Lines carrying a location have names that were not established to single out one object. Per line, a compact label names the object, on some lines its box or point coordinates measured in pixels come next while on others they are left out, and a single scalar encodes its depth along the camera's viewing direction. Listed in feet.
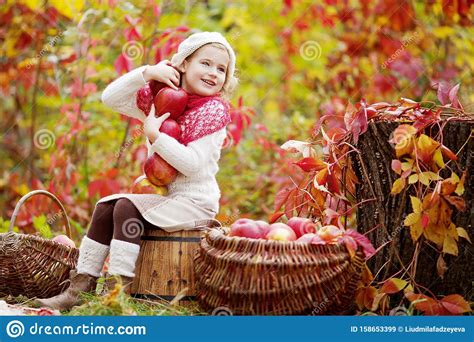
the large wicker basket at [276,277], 9.11
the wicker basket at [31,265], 11.27
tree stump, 10.29
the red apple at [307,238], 9.52
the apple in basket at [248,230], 9.79
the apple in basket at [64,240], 11.98
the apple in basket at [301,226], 10.05
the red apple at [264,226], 9.87
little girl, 10.34
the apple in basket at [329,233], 9.50
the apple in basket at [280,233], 9.59
